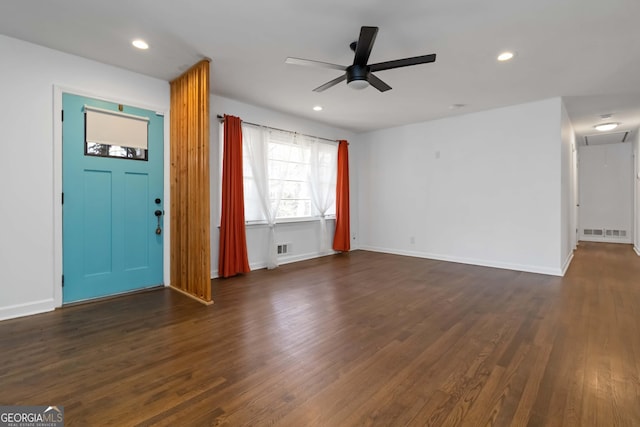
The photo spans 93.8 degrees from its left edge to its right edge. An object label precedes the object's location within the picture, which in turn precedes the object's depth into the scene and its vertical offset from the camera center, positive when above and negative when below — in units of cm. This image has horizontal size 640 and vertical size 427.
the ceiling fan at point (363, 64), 243 +135
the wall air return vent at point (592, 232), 822 -51
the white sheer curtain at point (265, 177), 487 +65
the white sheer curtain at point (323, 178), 588 +75
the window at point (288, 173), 492 +76
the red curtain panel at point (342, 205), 638 +20
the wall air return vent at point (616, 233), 792 -53
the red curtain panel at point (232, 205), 449 +15
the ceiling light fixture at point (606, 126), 593 +177
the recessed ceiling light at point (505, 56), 314 +169
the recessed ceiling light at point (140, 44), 295 +172
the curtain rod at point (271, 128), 455 +151
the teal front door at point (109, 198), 326 +20
